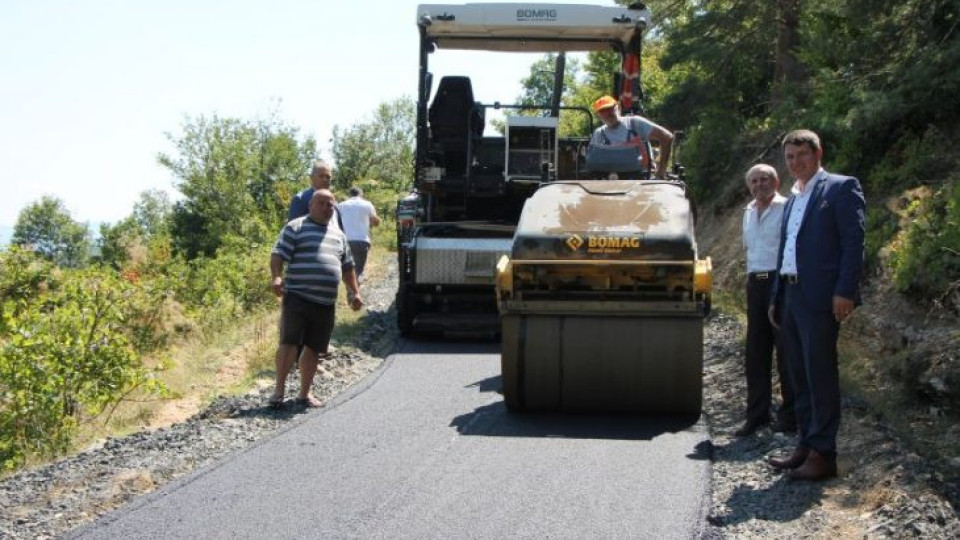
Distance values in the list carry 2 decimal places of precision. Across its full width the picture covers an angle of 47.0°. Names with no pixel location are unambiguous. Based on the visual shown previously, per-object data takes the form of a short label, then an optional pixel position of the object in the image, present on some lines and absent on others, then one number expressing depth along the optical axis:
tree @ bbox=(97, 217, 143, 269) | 47.88
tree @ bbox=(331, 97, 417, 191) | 46.09
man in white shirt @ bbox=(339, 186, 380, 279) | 12.80
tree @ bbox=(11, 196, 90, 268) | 105.69
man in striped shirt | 8.05
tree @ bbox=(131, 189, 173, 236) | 91.86
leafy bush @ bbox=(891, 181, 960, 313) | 8.25
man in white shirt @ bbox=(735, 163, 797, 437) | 7.07
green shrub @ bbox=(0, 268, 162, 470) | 8.77
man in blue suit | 5.51
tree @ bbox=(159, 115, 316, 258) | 49.72
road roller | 7.27
